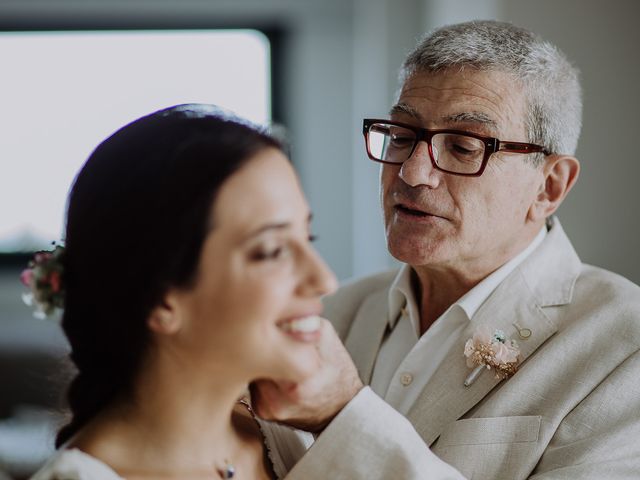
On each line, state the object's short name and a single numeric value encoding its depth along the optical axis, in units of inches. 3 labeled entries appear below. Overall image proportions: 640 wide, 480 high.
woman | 44.2
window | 191.0
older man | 66.8
